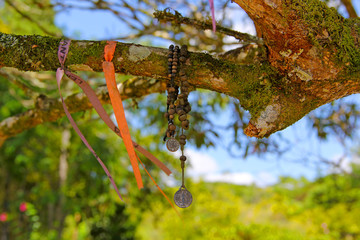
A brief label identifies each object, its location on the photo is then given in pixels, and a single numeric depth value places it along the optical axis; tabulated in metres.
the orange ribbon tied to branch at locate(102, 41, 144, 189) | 1.28
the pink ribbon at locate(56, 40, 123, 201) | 1.32
